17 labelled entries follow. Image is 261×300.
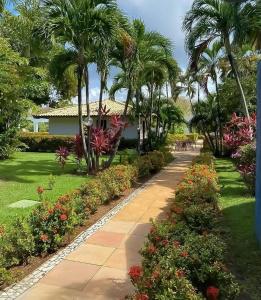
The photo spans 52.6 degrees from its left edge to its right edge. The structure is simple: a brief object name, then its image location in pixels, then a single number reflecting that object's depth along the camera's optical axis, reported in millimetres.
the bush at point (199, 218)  4230
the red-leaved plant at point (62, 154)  10191
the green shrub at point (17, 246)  3764
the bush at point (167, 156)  12625
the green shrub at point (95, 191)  5974
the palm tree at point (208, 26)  9774
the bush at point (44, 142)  18473
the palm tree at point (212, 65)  14336
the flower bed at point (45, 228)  3803
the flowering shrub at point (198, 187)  5366
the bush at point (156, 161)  10380
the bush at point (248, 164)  6997
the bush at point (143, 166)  9287
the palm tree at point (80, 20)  8518
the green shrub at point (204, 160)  9012
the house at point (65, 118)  21352
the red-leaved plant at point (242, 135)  8273
